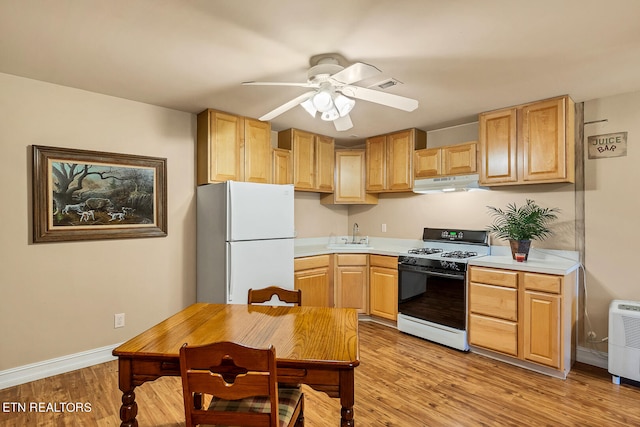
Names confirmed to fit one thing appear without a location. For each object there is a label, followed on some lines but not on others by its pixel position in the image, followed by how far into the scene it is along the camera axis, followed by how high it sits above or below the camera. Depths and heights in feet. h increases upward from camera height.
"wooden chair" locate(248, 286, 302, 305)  7.34 -1.93
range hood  11.19 +0.89
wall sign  9.28 +1.83
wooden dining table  4.22 -1.94
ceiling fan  6.54 +2.41
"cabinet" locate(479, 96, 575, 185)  9.31 +1.97
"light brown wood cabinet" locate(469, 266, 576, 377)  8.71 -3.03
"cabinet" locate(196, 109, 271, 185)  10.72 +2.09
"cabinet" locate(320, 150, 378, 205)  14.49 +1.39
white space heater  8.16 -3.38
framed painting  8.68 +0.43
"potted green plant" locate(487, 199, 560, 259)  9.87 -0.49
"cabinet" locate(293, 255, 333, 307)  12.20 -2.69
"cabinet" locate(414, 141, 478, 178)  11.28 +1.76
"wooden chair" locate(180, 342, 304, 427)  3.87 -2.03
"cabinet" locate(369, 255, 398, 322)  12.50 -3.03
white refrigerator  9.71 -0.93
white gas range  10.52 -2.66
